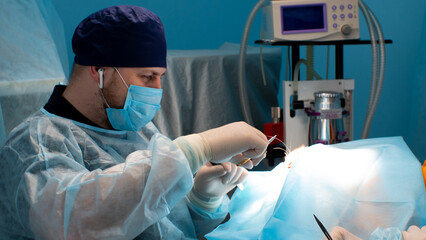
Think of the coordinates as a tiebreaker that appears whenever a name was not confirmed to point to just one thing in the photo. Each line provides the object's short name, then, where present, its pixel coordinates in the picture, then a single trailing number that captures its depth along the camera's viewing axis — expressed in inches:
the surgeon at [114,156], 37.6
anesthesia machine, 80.2
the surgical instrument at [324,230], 38.0
